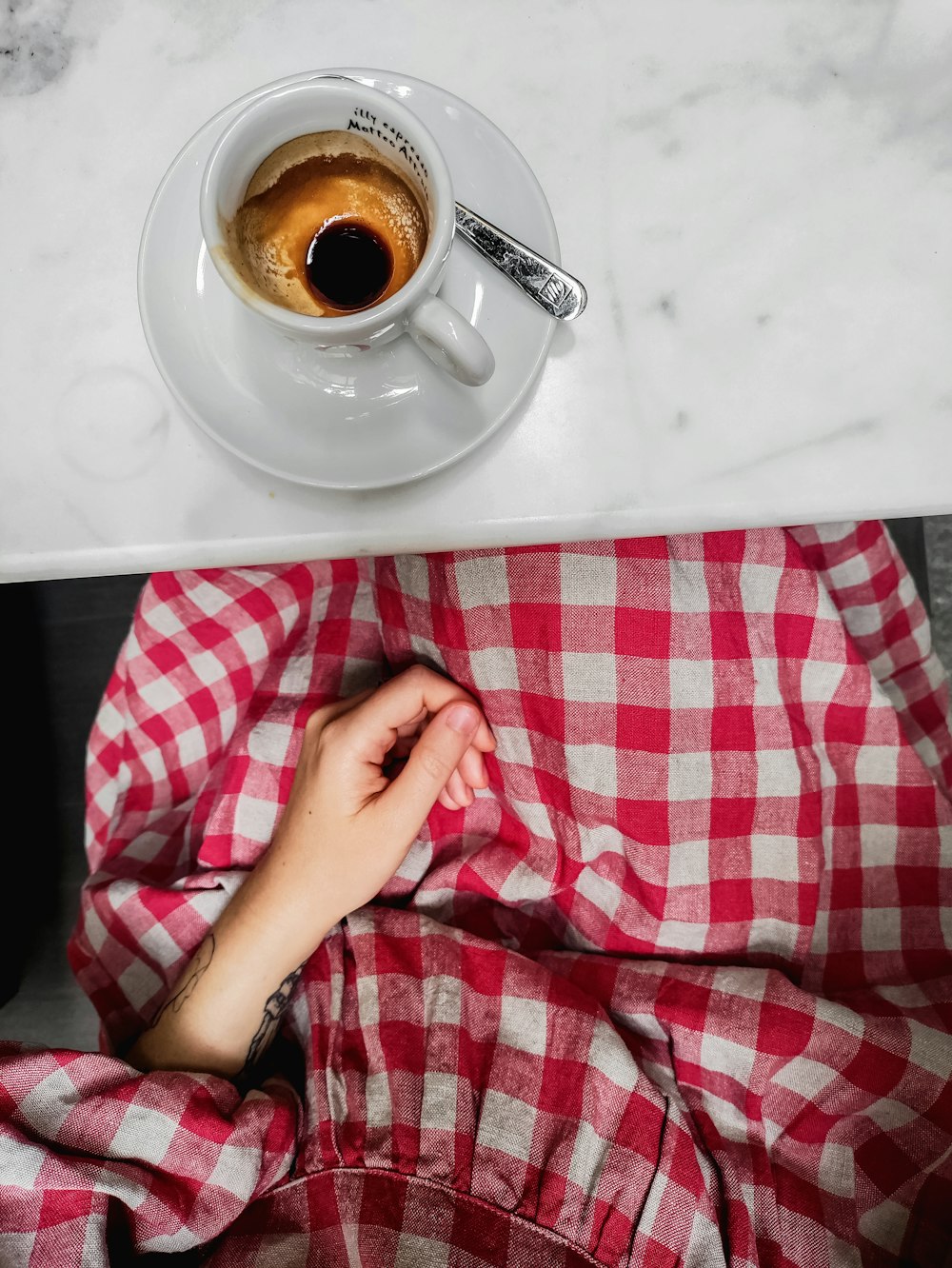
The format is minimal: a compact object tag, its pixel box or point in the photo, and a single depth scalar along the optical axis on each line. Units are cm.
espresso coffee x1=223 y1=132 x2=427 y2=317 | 49
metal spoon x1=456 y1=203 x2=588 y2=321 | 50
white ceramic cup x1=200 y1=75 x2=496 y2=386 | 43
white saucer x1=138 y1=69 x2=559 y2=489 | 50
